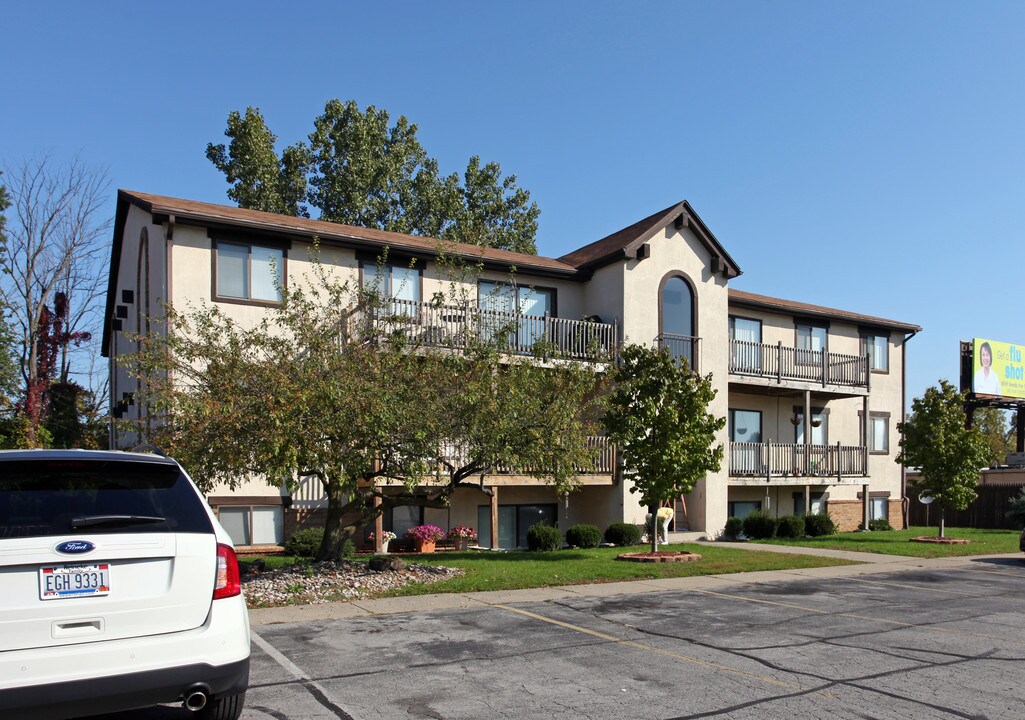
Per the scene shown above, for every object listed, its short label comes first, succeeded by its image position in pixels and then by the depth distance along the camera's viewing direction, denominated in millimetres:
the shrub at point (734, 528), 23594
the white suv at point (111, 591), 4426
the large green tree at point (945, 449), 22719
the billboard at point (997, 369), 38156
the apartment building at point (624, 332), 18812
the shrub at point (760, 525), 23266
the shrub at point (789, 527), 23406
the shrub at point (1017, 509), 28356
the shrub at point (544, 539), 19250
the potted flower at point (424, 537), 19656
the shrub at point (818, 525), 24375
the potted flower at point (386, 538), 19656
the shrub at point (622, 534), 20828
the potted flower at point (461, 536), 20516
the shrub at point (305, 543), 17359
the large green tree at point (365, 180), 41969
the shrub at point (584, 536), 20422
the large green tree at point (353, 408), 12273
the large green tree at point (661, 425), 17297
